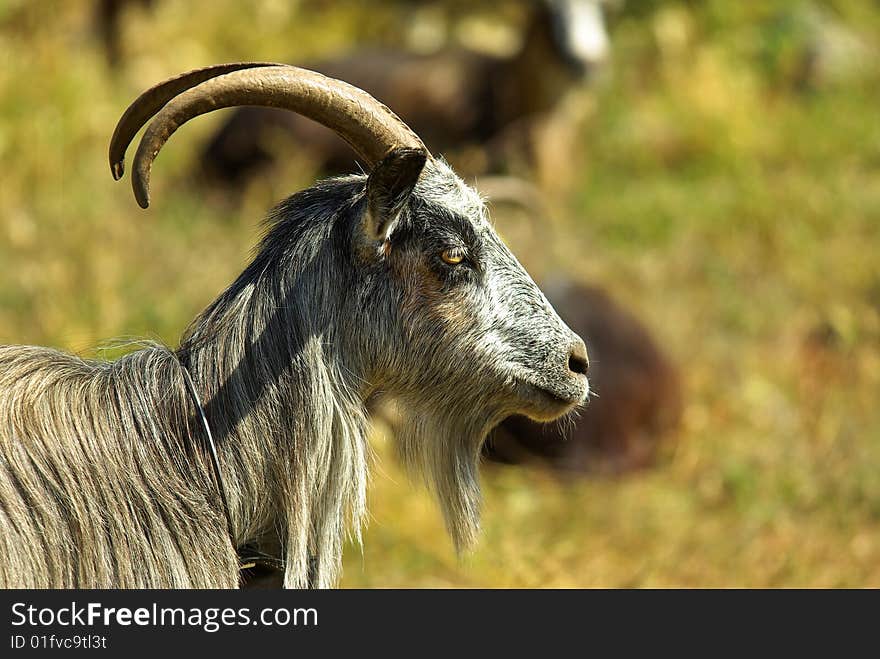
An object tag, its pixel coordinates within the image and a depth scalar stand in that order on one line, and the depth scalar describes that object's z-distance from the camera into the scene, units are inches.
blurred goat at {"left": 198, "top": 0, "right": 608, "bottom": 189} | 776.9
